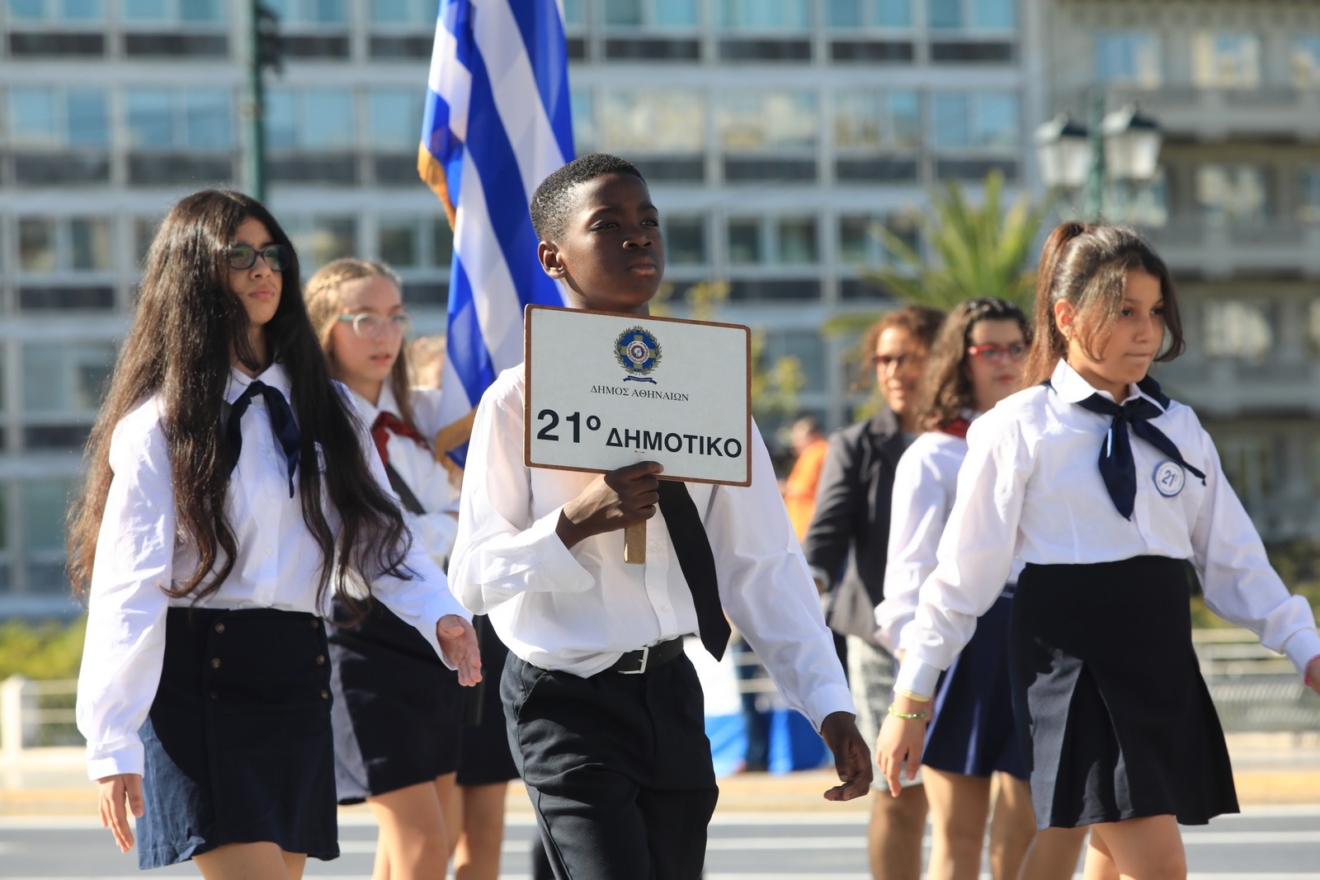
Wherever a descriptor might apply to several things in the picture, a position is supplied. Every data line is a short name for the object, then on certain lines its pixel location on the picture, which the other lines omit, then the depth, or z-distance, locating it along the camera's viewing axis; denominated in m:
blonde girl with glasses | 10.95
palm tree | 69.62
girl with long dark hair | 7.69
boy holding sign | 7.06
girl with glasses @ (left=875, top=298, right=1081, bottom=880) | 11.55
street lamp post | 33.41
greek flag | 12.27
